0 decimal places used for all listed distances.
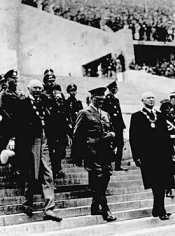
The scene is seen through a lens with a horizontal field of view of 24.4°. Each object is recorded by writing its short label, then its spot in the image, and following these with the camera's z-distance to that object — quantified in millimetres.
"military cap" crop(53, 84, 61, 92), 6986
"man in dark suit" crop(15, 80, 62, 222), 5388
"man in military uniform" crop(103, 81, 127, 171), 8461
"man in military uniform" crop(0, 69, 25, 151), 6528
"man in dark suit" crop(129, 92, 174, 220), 5929
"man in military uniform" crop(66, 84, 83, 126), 8376
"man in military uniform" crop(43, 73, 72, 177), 5868
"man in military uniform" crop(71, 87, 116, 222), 5708
